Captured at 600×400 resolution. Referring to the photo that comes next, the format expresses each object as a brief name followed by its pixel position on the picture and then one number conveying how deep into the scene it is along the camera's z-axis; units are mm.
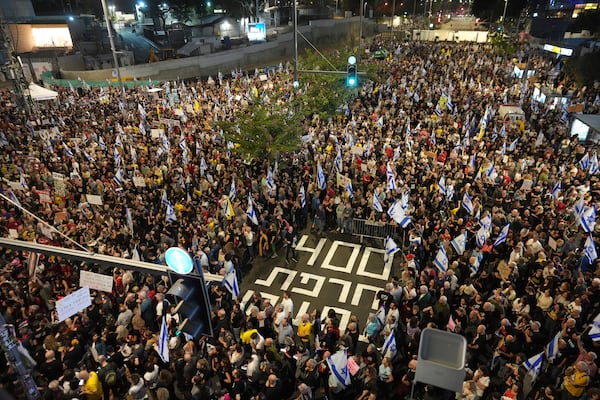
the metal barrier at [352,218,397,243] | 15283
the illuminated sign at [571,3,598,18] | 54125
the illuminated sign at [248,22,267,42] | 56438
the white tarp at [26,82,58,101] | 28953
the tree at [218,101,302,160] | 18625
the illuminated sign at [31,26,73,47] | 41644
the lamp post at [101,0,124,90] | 21828
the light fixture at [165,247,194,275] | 4574
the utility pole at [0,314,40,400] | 5617
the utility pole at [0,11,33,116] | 27516
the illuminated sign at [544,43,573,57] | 39931
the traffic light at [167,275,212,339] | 4496
